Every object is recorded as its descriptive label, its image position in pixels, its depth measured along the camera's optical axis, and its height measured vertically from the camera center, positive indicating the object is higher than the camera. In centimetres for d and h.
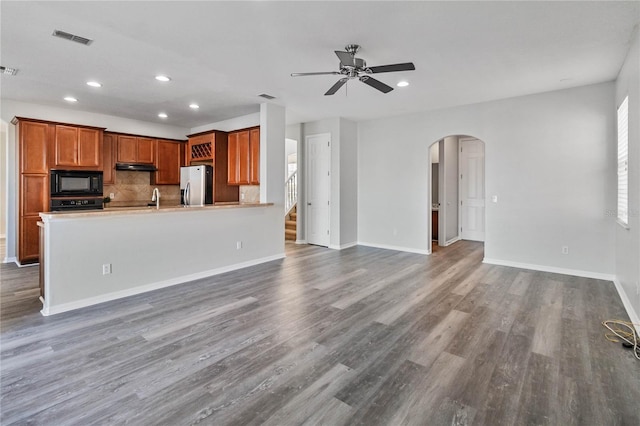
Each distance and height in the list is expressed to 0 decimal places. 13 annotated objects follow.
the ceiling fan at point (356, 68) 306 +145
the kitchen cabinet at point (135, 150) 661 +126
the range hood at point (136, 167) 657 +88
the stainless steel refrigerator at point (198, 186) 650 +45
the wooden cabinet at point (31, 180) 534 +48
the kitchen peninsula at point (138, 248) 338 -53
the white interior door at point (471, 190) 778 +45
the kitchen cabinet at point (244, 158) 617 +102
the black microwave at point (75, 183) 562 +47
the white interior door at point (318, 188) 704 +45
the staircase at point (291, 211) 817 -9
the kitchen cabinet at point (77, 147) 565 +113
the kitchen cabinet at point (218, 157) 660 +109
